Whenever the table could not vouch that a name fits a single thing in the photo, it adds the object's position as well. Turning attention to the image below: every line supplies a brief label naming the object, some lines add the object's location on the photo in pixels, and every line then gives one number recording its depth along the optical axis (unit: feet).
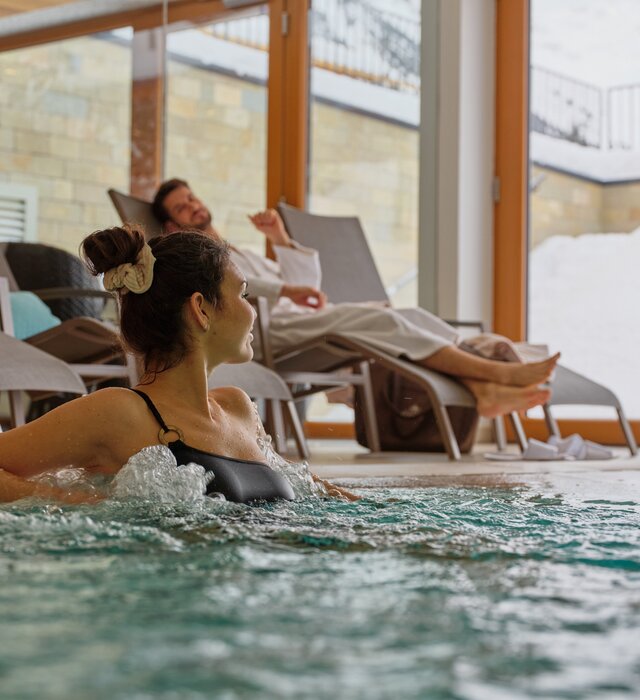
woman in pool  6.19
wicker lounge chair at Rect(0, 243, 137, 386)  12.85
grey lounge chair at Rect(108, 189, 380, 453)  13.48
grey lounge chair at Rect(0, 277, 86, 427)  10.15
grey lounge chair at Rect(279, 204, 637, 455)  17.42
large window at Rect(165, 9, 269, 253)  22.09
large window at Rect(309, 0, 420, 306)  20.70
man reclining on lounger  13.26
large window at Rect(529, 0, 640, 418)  19.01
